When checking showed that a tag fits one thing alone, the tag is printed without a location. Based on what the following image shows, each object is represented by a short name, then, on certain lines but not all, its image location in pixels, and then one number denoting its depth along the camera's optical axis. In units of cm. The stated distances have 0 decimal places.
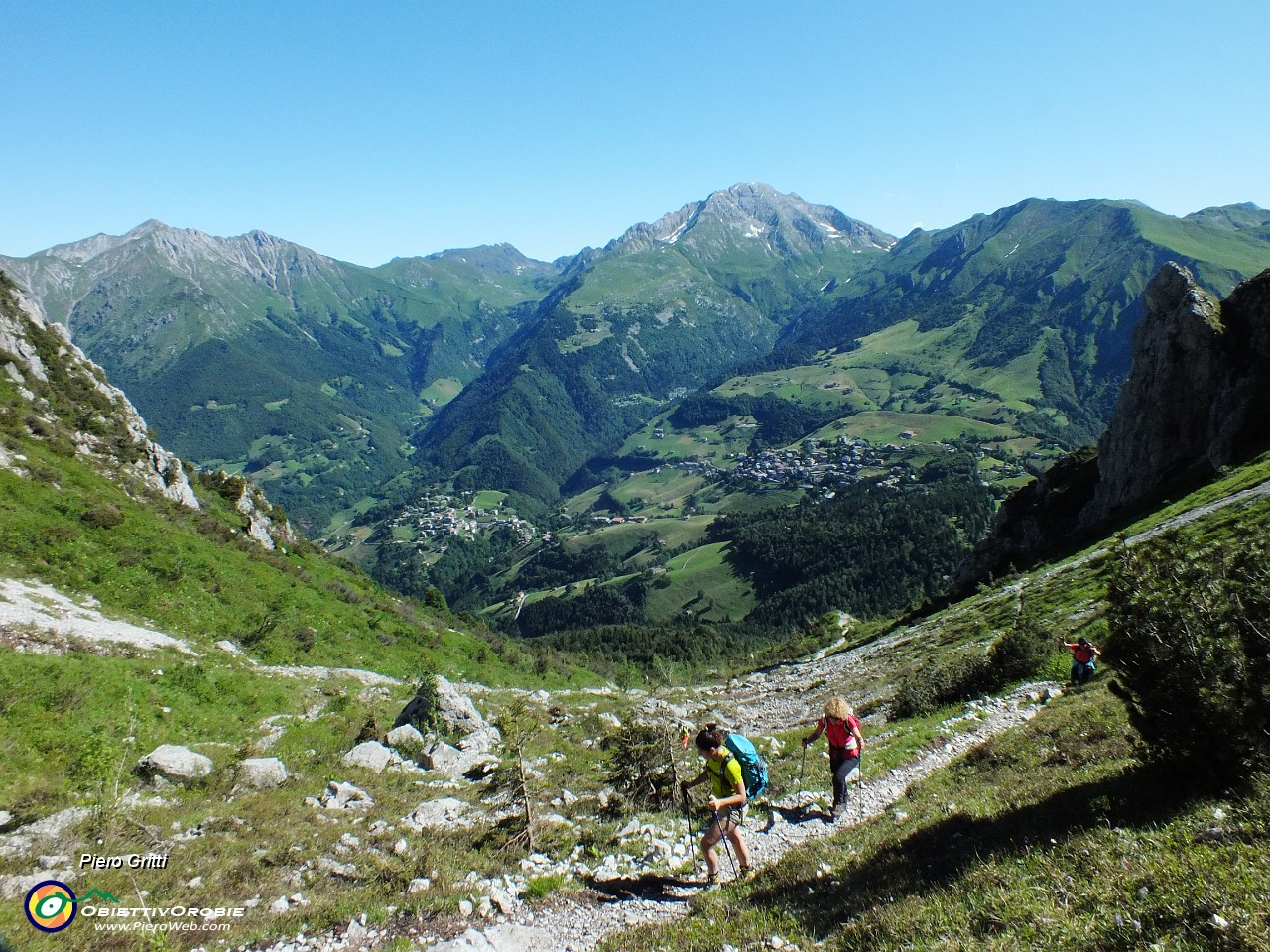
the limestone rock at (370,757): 1731
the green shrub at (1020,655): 2191
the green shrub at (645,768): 1501
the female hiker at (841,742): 1259
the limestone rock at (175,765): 1319
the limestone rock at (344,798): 1391
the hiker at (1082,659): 1881
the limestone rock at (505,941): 880
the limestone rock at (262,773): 1417
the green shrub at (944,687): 2259
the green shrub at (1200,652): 748
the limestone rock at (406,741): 1966
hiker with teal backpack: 1048
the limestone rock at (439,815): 1380
